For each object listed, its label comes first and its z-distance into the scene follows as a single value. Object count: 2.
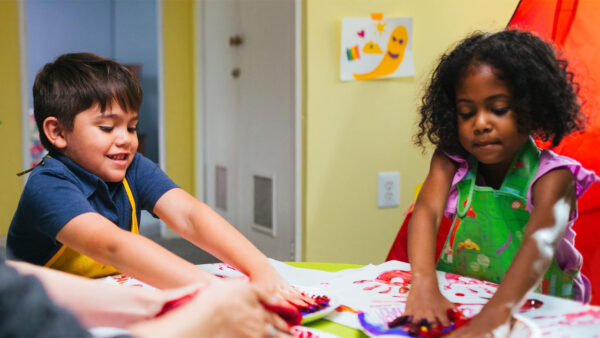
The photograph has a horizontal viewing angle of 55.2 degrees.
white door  2.03
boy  0.72
